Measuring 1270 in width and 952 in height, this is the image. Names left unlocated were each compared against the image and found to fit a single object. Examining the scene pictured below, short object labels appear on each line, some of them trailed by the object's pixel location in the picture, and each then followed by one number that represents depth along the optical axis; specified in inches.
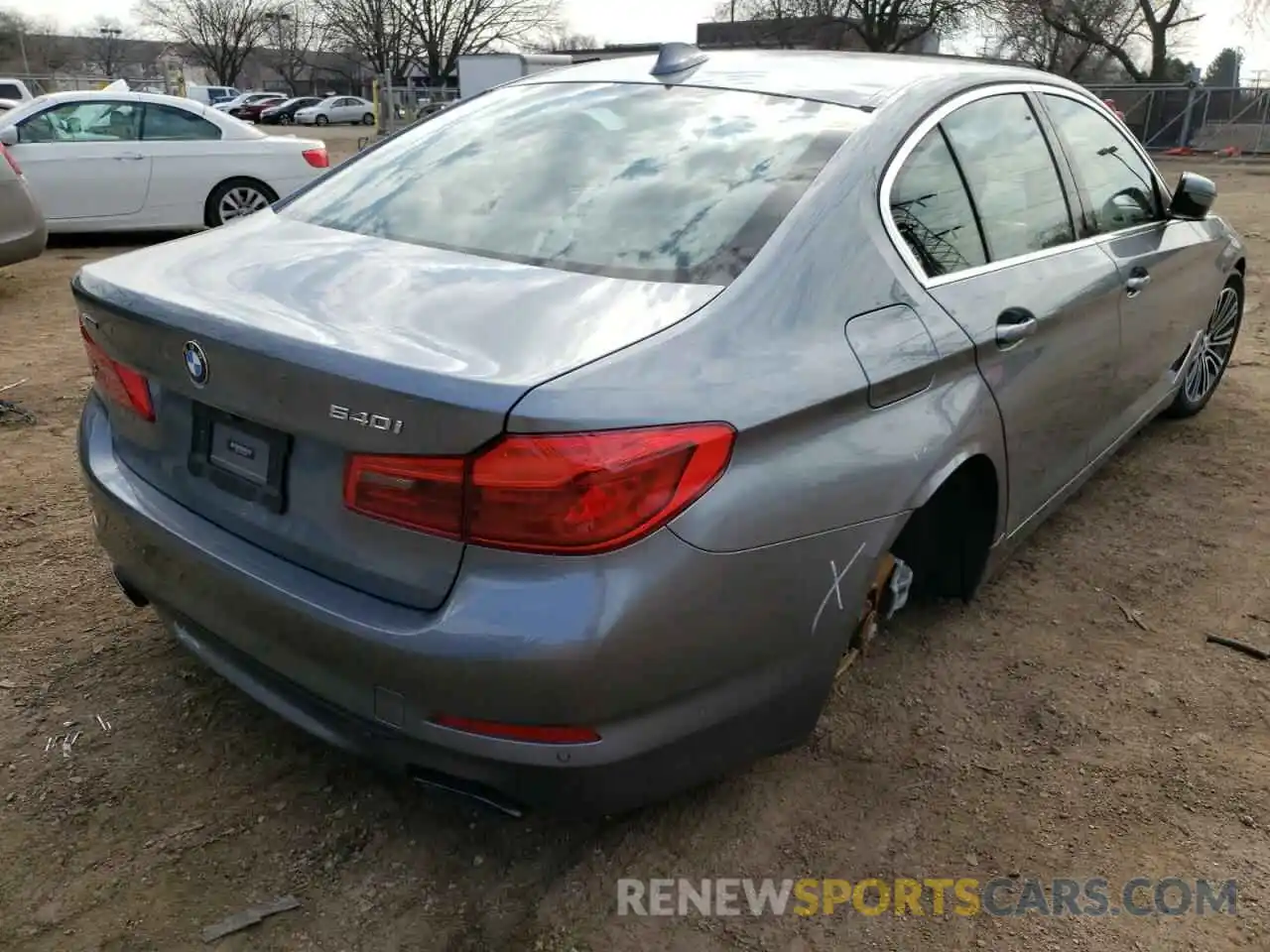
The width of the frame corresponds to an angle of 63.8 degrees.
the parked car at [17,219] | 263.7
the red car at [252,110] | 2053.8
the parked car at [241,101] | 2063.0
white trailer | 1200.8
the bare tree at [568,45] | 2471.7
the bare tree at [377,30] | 2351.3
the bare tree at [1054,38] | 1503.4
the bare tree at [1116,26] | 1486.2
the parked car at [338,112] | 2064.5
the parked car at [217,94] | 1947.6
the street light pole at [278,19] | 2844.5
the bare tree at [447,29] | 2358.5
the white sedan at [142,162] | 344.8
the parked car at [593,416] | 67.3
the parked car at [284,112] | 2081.7
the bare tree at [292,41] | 2760.8
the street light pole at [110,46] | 2979.8
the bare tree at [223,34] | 2920.8
